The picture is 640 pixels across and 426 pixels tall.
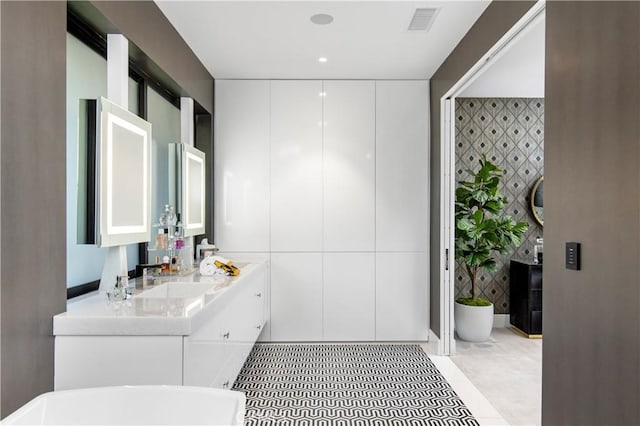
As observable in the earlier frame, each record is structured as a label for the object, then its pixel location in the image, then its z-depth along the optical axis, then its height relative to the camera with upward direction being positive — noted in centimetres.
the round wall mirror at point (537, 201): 493 +12
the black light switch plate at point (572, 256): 176 -17
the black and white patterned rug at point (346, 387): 274 -122
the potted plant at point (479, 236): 434 -23
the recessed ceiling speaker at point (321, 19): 294 +125
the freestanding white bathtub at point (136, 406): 108 -47
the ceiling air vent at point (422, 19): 288 +125
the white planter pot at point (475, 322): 435 -104
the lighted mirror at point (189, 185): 333 +20
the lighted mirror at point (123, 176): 211 +17
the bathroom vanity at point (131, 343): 178 -52
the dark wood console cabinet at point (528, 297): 450 -85
